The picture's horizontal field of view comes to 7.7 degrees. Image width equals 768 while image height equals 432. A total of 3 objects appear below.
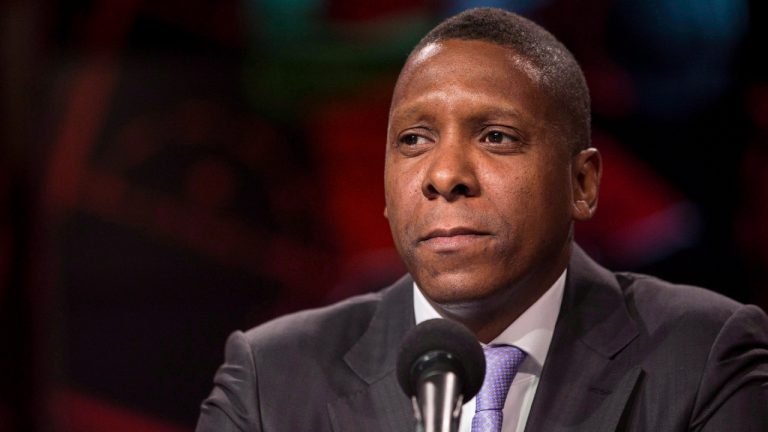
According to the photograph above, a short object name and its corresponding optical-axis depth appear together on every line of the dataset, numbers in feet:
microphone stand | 12.70
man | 13.42
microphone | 12.74
